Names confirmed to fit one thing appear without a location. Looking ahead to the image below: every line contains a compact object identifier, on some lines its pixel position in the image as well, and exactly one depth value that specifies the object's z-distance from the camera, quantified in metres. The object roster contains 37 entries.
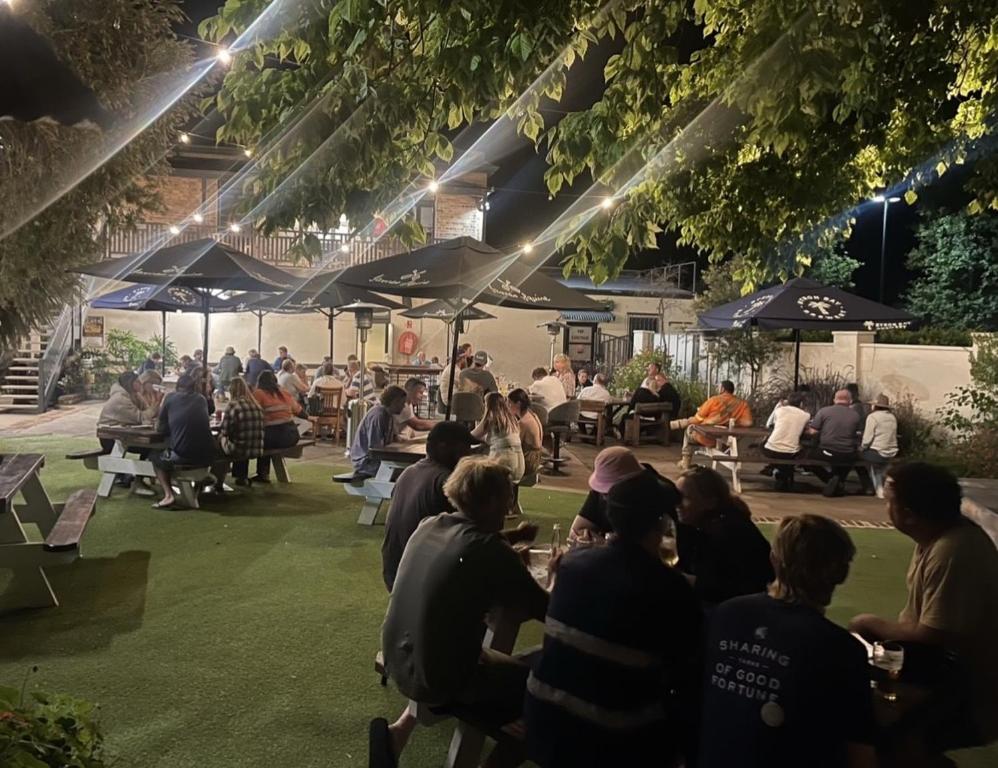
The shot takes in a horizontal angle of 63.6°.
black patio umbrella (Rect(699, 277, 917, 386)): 10.68
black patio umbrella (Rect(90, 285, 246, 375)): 11.66
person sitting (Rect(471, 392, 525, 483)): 7.36
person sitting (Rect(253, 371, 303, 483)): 9.13
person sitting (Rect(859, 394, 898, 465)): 9.89
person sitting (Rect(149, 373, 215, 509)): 7.98
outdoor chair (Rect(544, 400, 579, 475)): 11.41
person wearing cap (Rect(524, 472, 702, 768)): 2.37
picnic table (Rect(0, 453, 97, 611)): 5.16
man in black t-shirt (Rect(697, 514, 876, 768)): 2.11
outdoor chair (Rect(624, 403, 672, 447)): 14.39
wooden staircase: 16.64
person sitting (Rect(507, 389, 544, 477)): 8.26
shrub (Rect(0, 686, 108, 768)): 1.95
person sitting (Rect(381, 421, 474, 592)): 4.01
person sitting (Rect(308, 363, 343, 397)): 13.70
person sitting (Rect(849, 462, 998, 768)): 2.68
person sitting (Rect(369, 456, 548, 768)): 2.91
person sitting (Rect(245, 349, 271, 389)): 14.55
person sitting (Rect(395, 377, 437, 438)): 8.73
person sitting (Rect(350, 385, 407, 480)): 7.99
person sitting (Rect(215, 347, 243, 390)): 15.72
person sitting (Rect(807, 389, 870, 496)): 10.02
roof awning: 24.86
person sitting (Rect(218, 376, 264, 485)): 8.52
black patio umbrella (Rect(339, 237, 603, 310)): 7.65
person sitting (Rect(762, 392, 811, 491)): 10.07
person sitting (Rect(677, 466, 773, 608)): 3.25
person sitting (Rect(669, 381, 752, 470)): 11.00
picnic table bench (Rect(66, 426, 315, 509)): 8.07
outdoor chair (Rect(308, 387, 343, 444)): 13.62
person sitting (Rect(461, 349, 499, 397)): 9.92
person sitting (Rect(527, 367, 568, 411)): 11.72
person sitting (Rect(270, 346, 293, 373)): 16.72
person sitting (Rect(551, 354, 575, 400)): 14.60
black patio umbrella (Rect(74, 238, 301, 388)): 8.89
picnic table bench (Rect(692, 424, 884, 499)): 10.07
